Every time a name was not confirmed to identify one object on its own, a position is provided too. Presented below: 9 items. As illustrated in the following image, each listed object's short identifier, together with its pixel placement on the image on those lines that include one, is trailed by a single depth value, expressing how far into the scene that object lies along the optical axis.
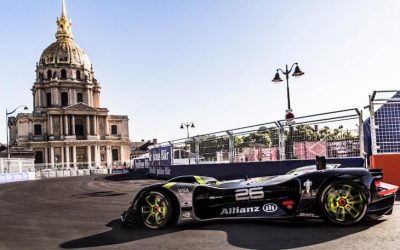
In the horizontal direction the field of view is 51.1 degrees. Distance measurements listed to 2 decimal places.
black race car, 5.78
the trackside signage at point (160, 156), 22.31
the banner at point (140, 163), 42.24
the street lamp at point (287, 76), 19.02
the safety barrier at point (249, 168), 10.64
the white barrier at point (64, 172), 58.96
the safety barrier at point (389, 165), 10.08
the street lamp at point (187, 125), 57.63
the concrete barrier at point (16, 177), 33.59
